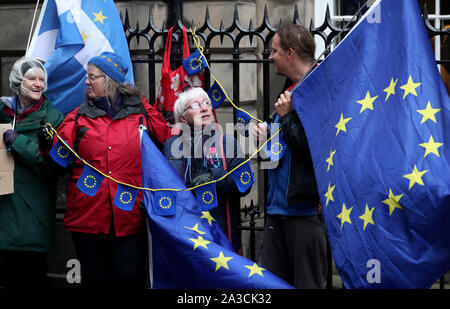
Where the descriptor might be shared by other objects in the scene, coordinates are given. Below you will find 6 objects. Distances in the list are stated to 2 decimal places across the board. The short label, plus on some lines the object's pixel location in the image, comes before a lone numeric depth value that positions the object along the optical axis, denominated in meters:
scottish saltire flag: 5.25
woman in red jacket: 4.67
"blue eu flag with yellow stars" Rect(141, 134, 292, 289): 4.28
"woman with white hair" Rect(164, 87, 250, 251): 4.58
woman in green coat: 4.92
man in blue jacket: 4.22
